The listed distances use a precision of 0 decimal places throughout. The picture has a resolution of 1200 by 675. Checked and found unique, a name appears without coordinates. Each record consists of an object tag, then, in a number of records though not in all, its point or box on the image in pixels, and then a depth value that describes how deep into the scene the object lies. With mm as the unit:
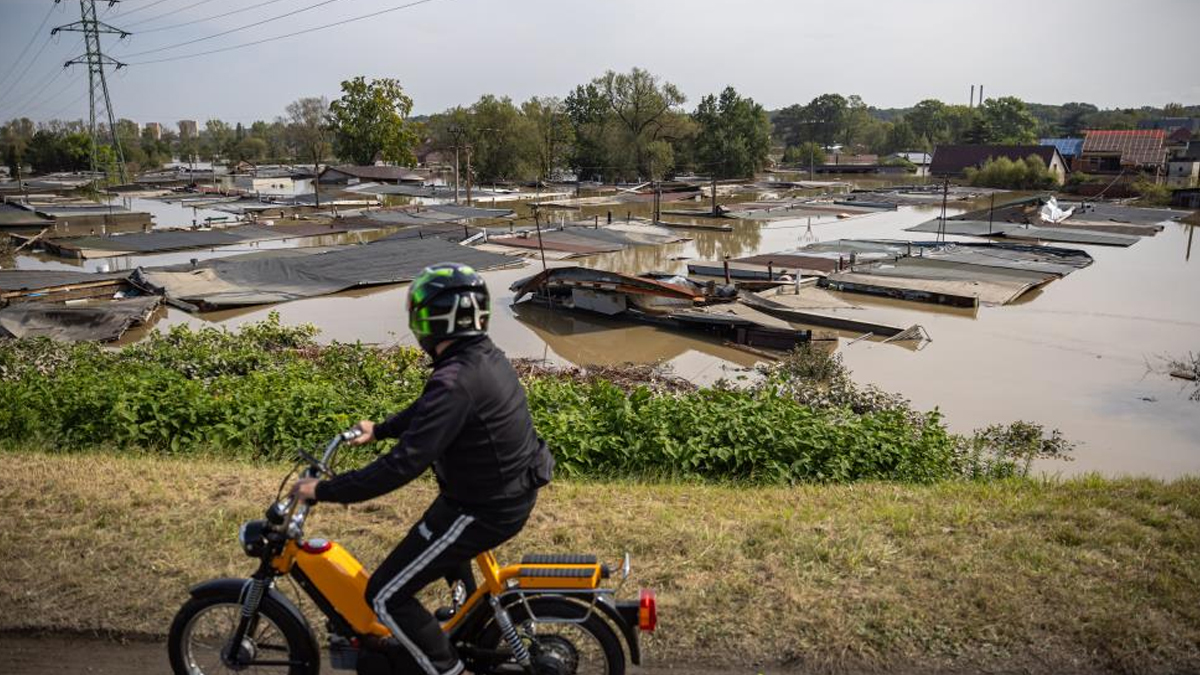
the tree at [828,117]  148375
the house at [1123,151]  70250
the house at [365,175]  65562
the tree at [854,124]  145000
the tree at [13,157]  86625
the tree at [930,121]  127375
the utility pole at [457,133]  76425
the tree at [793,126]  150875
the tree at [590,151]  79938
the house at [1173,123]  120000
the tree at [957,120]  129875
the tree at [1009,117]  117794
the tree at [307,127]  116188
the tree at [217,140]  122375
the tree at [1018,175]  69169
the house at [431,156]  96000
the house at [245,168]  90125
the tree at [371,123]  74188
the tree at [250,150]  114312
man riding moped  2881
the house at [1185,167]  65100
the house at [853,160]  103312
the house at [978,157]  72750
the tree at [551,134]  81250
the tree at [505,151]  74938
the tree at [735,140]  82188
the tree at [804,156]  103406
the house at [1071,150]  76594
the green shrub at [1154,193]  55406
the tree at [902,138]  123375
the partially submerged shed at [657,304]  18703
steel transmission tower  60094
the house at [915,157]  99294
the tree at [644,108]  86625
